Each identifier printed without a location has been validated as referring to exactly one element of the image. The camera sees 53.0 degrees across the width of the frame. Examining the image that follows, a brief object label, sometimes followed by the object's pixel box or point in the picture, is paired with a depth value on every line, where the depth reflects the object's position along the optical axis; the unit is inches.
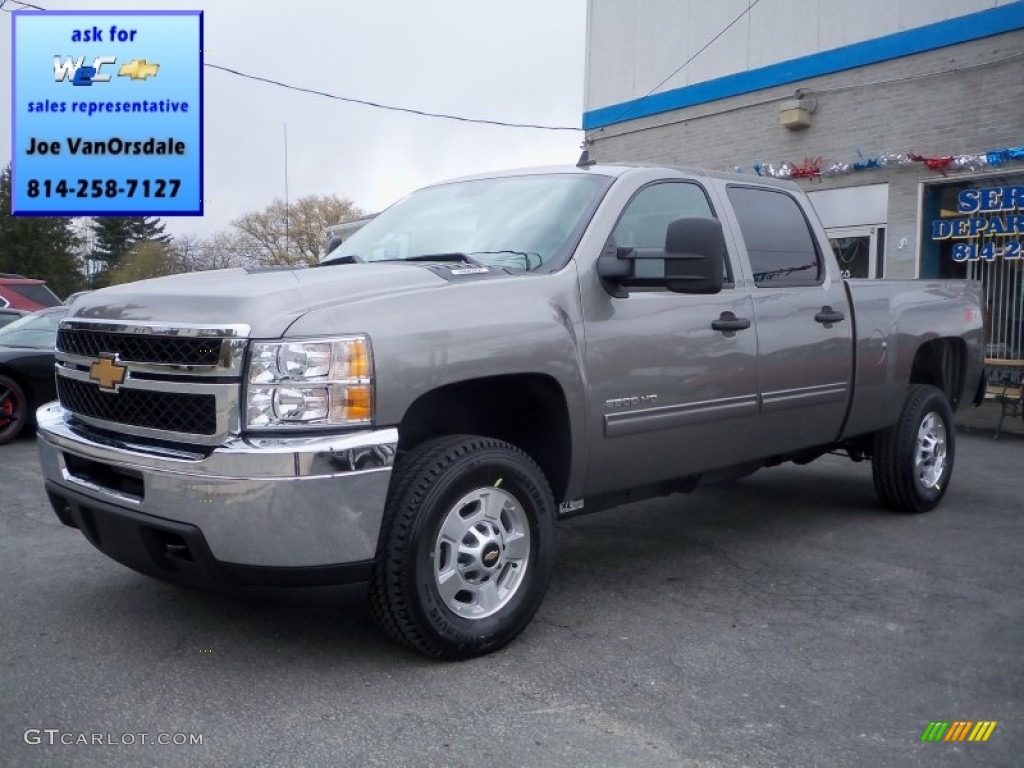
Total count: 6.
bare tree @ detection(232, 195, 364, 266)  1989.4
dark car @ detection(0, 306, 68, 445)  379.6
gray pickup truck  135.6
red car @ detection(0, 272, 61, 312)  695.7
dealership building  472.4
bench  404.2
